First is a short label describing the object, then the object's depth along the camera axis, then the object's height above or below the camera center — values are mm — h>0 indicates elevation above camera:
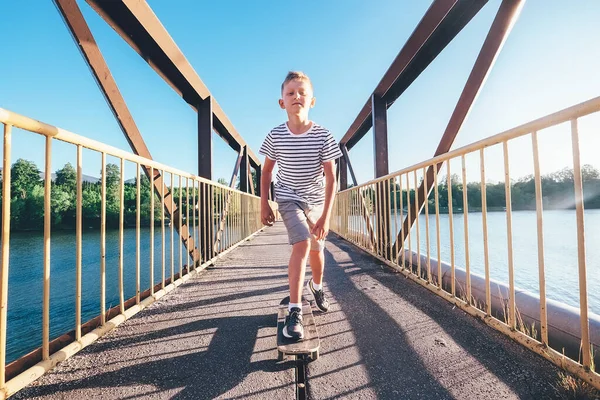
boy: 1667 +256
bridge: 962 -580
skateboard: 1119 -551
